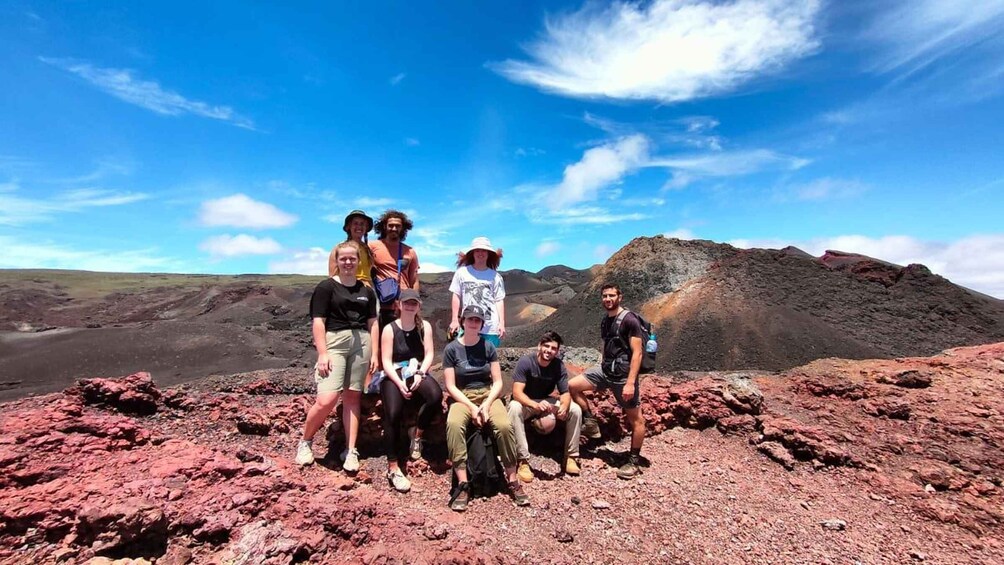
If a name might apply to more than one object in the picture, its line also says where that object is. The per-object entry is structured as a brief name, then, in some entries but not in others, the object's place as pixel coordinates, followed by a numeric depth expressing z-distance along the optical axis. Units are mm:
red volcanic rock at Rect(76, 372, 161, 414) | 4527
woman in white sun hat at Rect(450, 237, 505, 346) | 4896
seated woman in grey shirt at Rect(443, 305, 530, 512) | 4055
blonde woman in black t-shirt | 3902
